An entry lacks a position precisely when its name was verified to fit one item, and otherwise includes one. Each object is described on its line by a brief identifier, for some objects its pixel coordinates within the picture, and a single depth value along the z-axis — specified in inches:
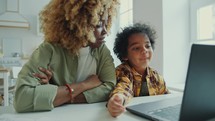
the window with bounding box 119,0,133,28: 106.2
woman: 30.4
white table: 24.2
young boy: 38.8
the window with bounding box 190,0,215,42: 59.4
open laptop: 15.7
